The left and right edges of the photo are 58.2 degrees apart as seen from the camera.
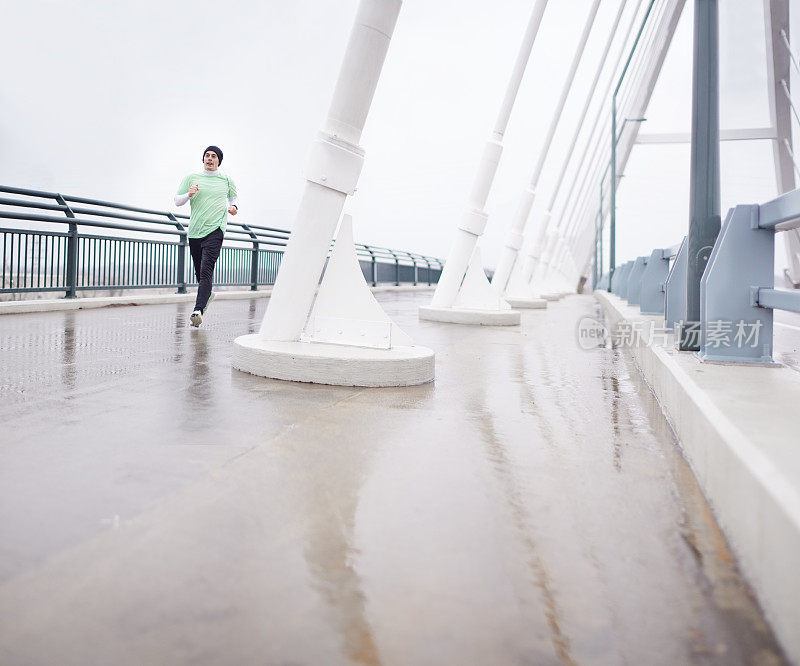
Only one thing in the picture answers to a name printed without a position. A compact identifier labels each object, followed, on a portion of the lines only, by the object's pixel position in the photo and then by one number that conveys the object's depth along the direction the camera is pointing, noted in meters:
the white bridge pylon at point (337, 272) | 4.43
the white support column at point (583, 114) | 21.17
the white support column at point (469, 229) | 10.57
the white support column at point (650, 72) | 23.99
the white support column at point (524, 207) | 15.95
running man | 7.30
